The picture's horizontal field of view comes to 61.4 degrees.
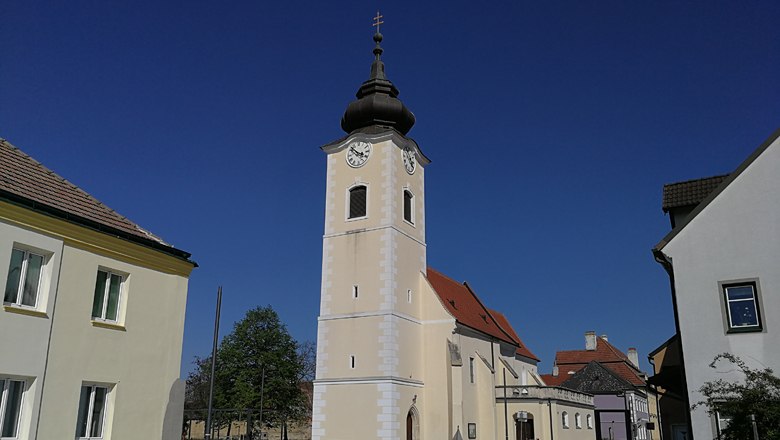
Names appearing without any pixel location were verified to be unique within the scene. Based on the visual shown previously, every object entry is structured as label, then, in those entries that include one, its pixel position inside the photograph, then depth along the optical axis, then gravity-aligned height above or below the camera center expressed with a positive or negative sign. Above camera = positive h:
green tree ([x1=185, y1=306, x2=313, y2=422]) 51.50 +3.83
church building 30.20 +4.49
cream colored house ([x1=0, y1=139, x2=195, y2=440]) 11.19 +1.82
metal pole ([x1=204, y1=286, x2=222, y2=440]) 14.53 +1.35
